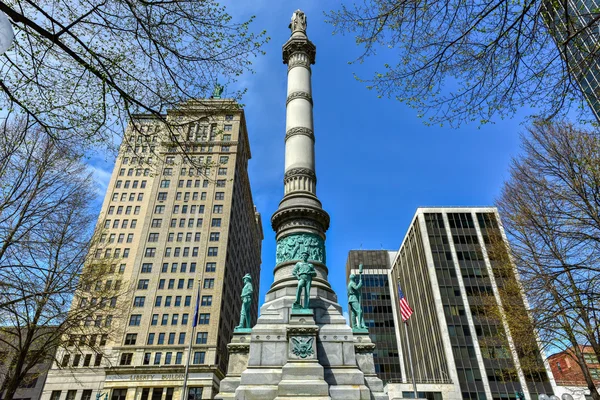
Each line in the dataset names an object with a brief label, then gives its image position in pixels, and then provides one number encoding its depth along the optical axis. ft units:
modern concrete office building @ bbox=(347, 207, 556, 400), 148.25
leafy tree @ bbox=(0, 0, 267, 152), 23.44
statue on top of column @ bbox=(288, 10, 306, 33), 91.58
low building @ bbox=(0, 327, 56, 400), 170.91
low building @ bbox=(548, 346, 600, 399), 122.22
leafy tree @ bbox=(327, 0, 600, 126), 22.27
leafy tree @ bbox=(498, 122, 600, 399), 42.55
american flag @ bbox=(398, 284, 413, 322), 73.79
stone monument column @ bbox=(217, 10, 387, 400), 45.57
